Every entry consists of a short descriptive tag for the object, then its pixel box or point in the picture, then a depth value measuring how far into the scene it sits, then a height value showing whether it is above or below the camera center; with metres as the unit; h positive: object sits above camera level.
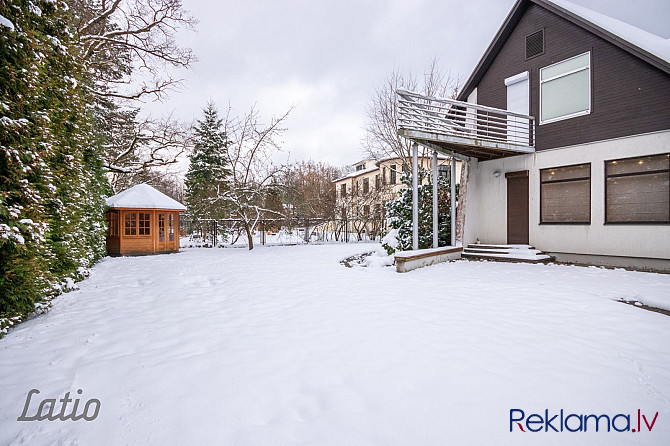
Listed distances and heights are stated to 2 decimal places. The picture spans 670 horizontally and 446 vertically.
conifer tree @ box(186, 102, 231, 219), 20.50 +4.09
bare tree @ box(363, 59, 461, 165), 15.14 +6.23
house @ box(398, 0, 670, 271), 7.06 +2.01
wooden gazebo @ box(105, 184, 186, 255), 12.41 +0.02
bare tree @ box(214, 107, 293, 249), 12.84 +2.64
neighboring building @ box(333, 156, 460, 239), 16.97 +0.55
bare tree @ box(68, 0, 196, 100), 10.38 +6.31
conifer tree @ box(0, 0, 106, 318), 3.33 +0.94
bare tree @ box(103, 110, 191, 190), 13.11 +3.49
